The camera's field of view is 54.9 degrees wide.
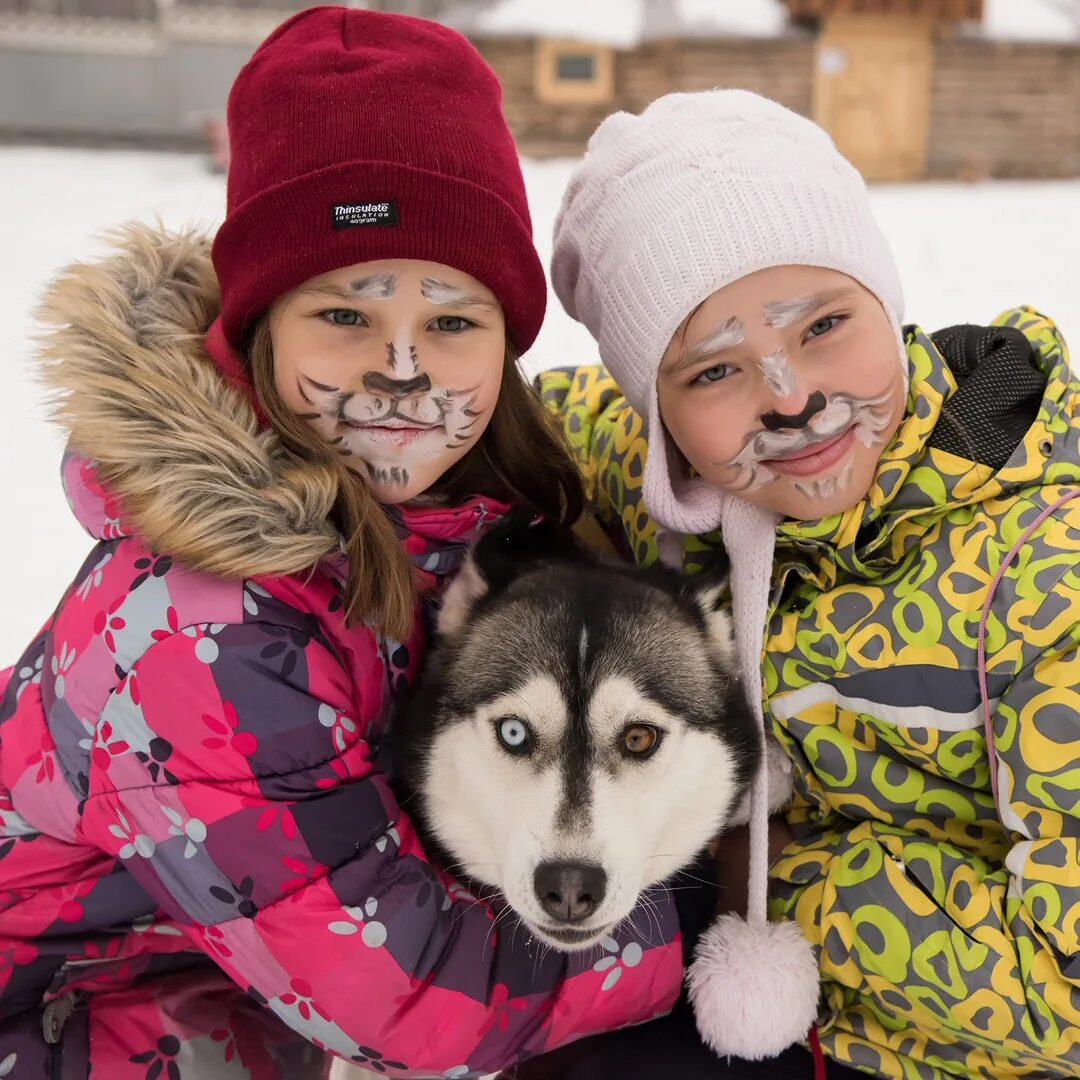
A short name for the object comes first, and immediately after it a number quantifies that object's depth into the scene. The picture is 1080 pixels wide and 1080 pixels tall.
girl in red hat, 1.22
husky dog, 1.21
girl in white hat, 1.24
